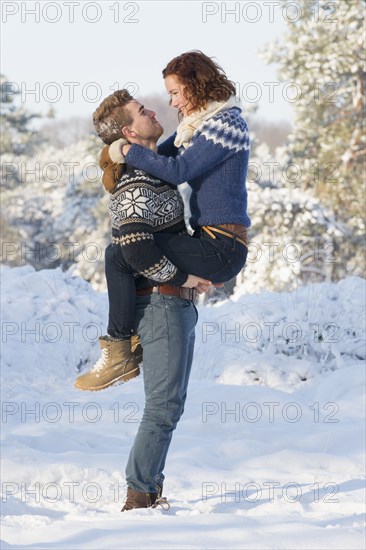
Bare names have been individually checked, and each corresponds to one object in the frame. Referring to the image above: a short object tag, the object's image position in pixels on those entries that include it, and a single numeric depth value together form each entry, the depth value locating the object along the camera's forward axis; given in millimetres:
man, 7848
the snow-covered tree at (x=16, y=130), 63687
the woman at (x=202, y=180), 7984
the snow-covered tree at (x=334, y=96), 34344
